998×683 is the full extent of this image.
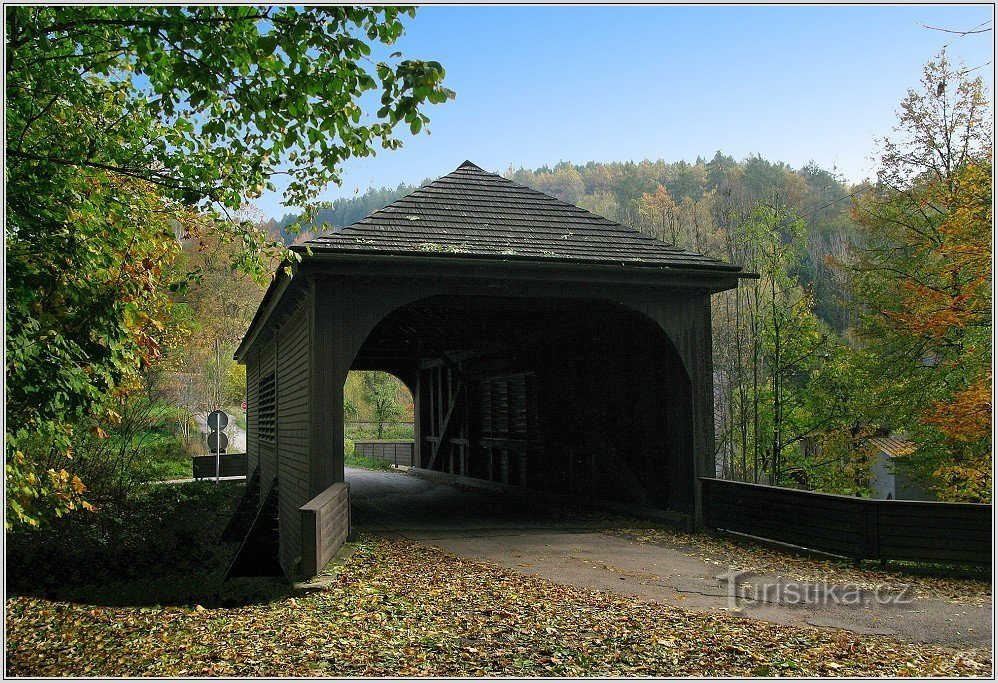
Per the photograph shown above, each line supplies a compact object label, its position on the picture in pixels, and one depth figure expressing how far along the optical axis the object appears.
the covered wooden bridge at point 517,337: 9.88
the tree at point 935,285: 14.80
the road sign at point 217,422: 24.44
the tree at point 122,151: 6.08
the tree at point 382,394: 45.56
